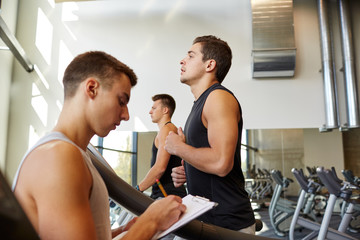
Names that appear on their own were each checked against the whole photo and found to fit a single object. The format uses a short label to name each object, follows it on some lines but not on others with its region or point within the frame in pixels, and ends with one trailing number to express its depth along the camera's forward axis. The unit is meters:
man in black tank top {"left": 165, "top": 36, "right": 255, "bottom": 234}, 1.28
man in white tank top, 0.61
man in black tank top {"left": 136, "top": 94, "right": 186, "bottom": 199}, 2.21
